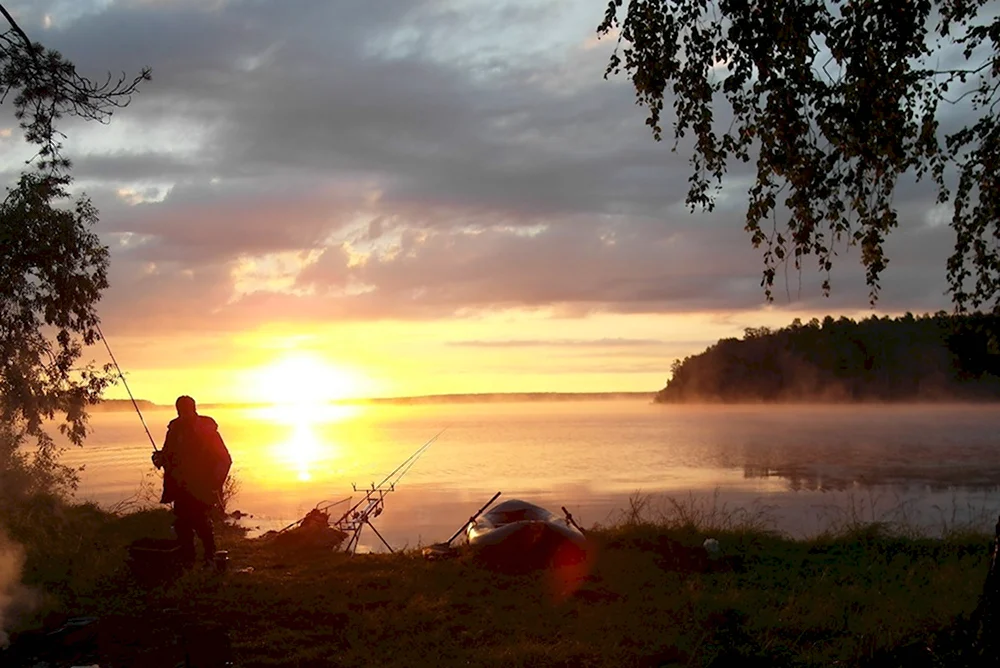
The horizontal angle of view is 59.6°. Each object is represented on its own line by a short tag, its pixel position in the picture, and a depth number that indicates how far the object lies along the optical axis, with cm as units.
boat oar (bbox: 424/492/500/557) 1362
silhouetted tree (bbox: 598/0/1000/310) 665
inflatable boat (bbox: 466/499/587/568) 1319
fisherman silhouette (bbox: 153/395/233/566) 1222
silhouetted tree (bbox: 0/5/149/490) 1562
